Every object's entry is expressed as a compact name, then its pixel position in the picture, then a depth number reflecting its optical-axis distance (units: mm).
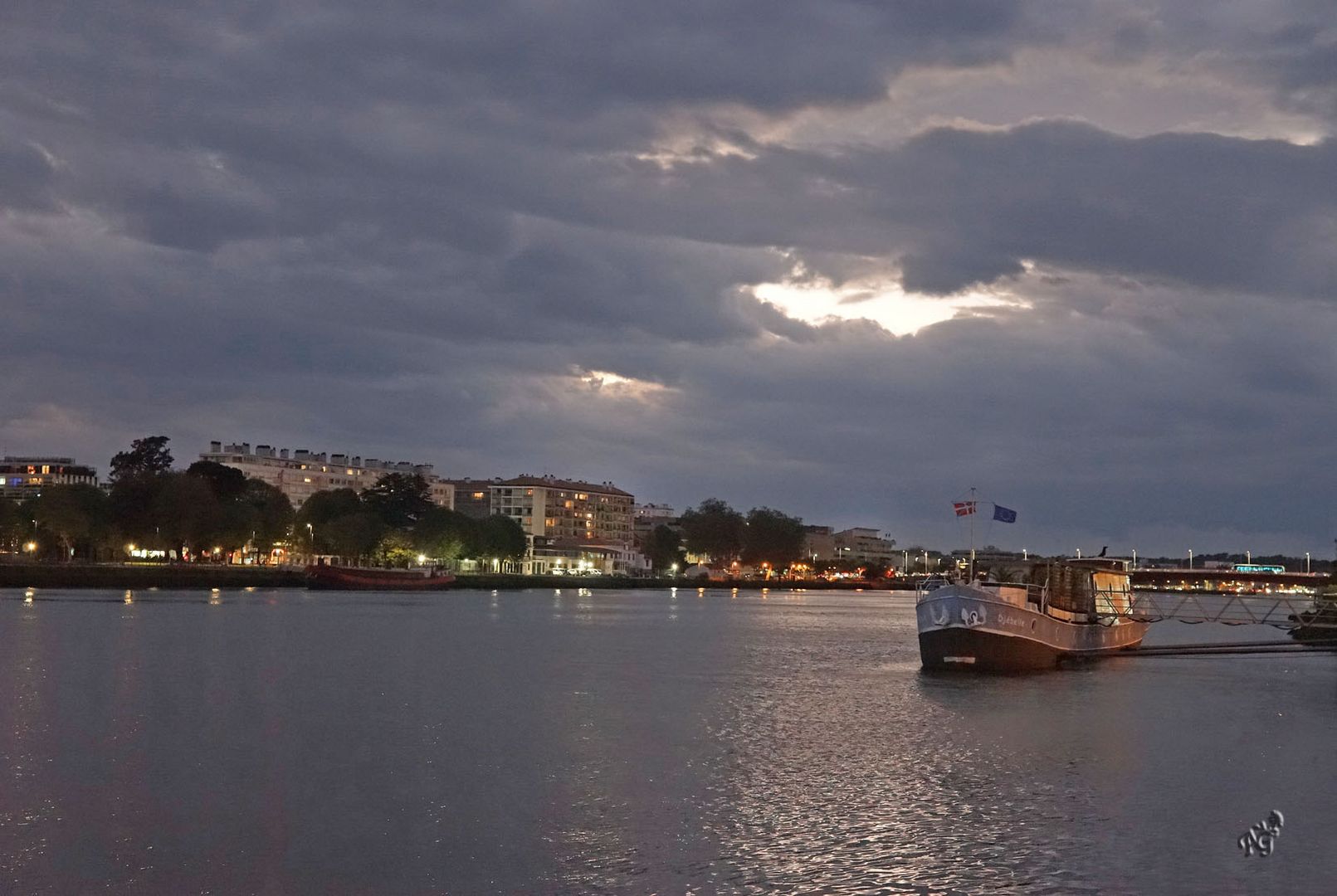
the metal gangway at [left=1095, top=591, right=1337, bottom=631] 60878
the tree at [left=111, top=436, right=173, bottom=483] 177875
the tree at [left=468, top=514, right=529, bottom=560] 179375
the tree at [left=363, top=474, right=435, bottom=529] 176000
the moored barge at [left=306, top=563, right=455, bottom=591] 149500
